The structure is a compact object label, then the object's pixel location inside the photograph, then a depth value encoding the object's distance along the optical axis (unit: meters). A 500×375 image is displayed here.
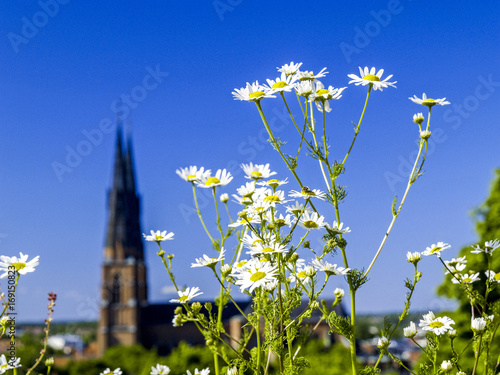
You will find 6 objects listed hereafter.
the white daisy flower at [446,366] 2.42
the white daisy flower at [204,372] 2.51
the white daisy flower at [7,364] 2.33
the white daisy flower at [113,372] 2.76
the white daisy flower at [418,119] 2.61
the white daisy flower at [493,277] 2.67
